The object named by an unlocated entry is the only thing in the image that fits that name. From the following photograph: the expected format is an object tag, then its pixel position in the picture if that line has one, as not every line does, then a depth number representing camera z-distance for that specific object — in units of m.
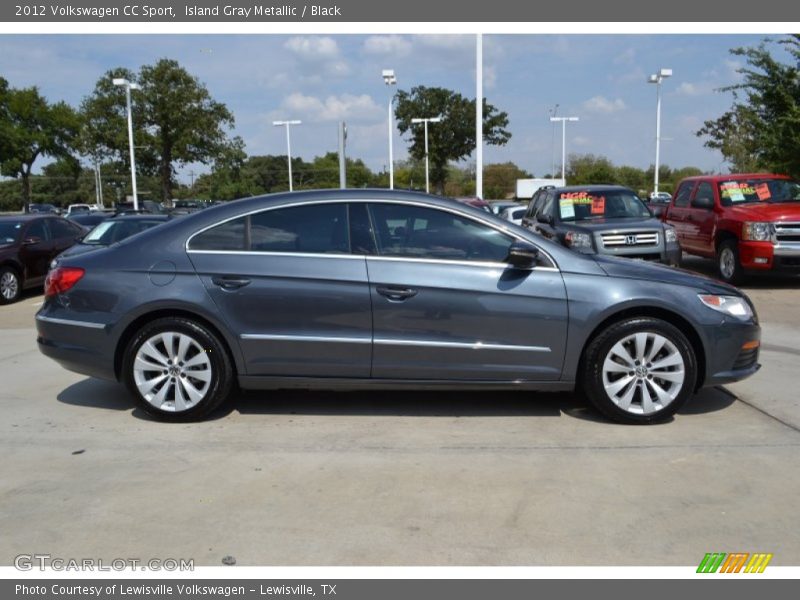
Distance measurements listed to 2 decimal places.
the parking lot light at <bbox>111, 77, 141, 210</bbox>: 28.48
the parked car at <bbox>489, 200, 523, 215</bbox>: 19.86
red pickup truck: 10.67
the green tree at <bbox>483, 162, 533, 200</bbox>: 65.64
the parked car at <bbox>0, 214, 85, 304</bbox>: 12.08
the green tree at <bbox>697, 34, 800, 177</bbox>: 13.64
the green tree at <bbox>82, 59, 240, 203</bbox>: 38.25
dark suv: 10.12
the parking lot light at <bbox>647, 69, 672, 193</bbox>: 33.74
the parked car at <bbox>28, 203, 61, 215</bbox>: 48.87
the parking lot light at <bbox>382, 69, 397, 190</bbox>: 28.23
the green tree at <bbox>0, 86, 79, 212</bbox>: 36.34
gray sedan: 4.68
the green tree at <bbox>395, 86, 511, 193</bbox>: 50.66
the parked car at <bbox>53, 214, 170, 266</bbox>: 11.83
